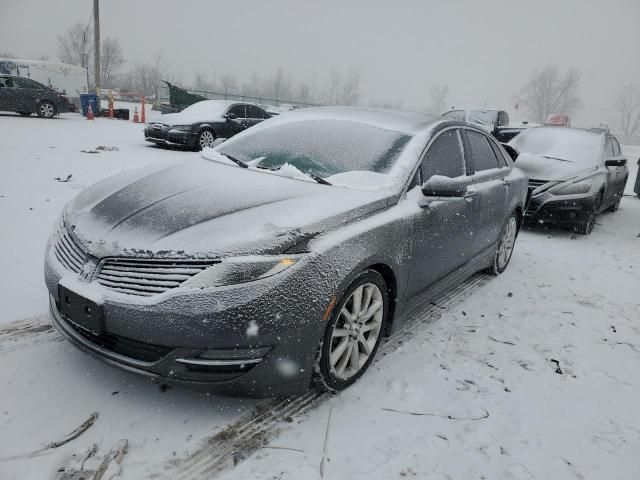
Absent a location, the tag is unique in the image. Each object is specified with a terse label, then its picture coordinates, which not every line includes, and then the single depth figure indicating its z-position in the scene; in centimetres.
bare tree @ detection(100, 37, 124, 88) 7844
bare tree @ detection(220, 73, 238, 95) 10025
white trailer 2653
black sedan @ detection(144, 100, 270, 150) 1126
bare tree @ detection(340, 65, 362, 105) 9938
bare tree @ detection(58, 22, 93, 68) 8262
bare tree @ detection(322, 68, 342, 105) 10325
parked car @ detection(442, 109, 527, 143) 1339
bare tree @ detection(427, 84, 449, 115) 10875
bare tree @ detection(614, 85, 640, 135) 10494
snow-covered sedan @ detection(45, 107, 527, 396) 199
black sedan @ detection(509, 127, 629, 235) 673
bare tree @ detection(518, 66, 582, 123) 9519
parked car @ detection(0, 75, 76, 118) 1502
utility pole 2400
